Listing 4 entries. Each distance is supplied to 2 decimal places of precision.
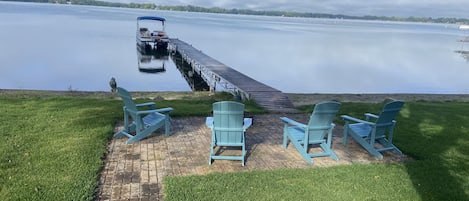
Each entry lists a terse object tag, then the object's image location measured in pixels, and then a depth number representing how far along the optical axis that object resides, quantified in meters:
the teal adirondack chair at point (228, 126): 5.04
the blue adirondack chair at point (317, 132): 5.26
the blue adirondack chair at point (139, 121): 5.84
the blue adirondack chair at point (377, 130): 5.63
